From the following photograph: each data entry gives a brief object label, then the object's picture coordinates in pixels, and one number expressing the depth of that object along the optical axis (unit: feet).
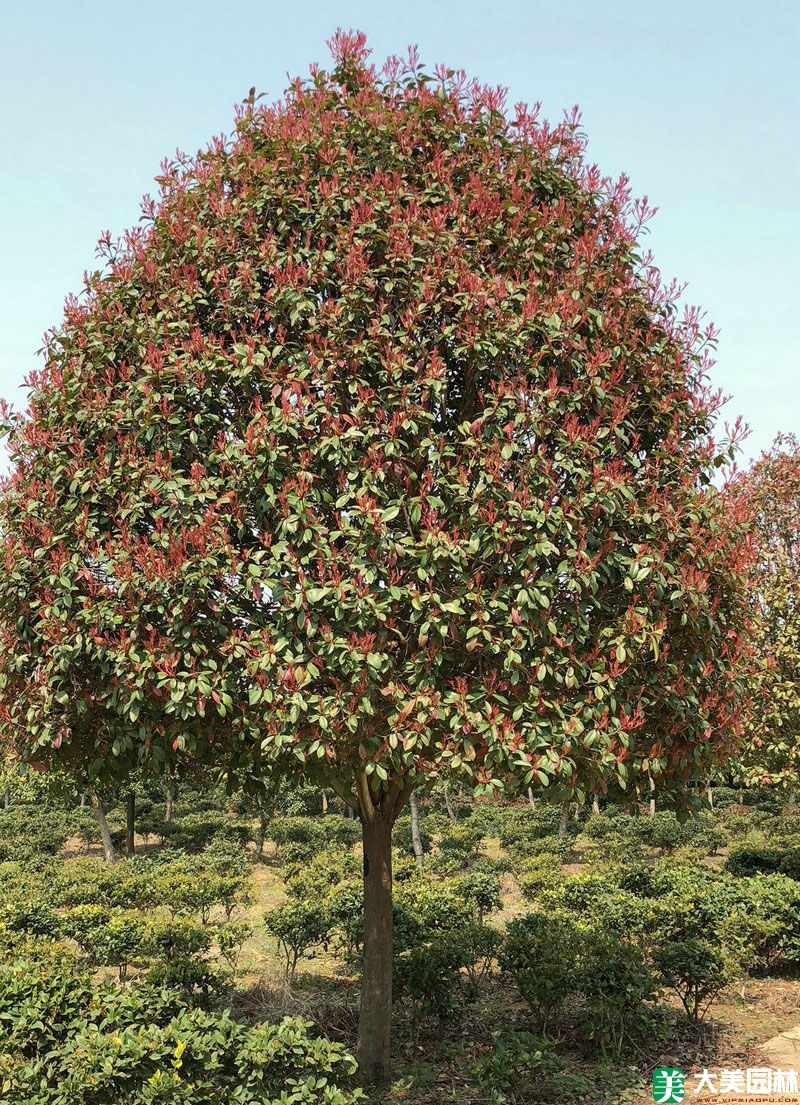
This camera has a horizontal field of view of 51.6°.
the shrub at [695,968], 26.66
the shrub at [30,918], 39.37
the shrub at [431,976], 26.73
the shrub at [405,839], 74.16
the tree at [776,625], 42.24
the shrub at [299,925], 34.45
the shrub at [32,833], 74.59
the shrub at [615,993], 24.77
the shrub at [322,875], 46.01
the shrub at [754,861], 50.03
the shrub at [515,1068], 20.83
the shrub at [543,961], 25.77
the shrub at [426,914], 31.63
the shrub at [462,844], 71.41
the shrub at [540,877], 48.91
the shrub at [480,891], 42.93
